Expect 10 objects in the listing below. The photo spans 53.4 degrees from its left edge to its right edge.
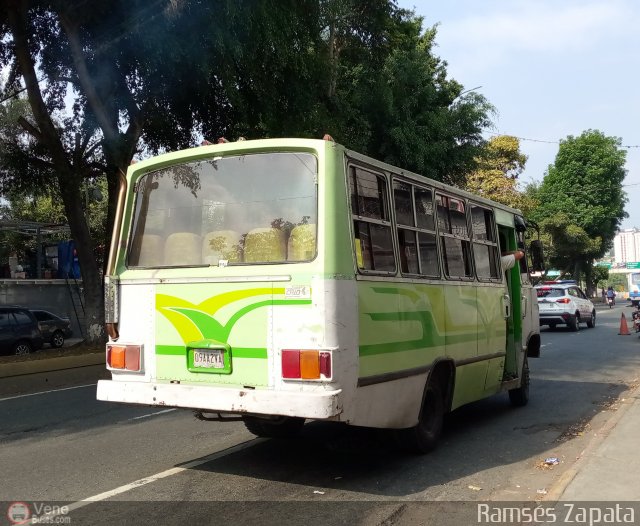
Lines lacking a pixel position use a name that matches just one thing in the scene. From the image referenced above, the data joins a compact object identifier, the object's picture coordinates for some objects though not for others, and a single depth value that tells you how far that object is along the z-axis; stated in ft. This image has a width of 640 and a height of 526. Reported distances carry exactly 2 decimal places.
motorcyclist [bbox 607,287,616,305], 151.17
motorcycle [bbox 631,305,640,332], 66.27
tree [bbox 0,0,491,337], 42.45
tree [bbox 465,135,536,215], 124.47
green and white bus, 16.03
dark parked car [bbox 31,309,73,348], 71.46
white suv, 75.15
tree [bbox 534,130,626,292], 160.45
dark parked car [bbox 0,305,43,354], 60.80
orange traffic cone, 70.03
